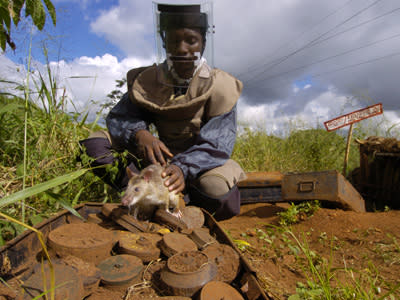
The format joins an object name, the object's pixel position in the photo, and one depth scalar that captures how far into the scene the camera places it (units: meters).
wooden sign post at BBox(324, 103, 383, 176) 4.61
